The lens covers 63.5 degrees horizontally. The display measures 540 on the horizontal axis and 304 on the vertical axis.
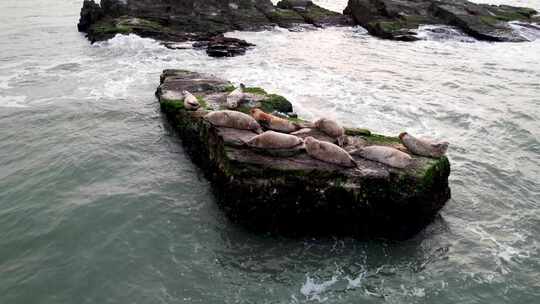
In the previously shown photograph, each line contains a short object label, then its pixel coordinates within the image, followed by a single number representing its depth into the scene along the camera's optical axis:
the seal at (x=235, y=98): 11.10
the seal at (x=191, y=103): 11.49
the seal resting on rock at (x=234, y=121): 9.44
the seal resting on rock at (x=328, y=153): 8.14
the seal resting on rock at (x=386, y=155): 8.26
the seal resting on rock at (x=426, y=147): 8.84
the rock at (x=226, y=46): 21.31
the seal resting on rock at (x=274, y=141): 8.46
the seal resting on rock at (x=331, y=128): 9.16
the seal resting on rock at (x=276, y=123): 9.56
